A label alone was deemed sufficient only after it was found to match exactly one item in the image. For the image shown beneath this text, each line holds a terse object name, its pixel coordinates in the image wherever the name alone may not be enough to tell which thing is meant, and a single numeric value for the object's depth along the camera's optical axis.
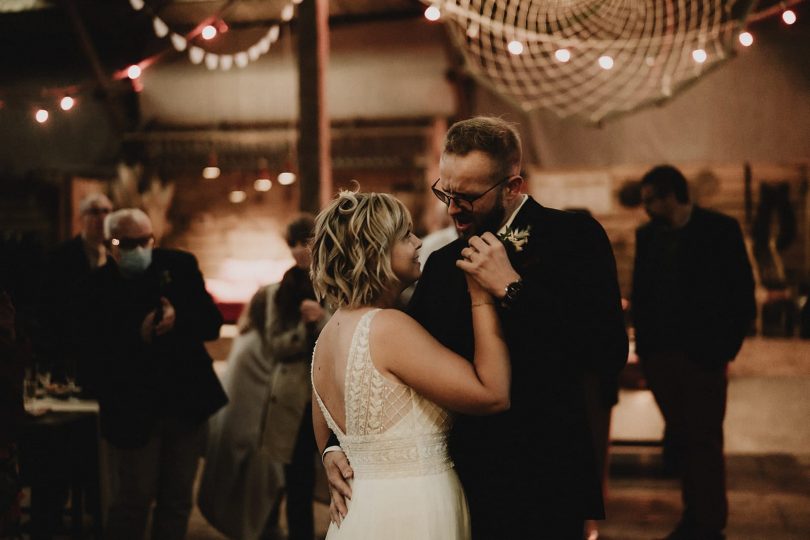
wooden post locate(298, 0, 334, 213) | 5.41
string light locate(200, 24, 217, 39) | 5.02
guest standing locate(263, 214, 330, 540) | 4.61
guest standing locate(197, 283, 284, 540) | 4.95
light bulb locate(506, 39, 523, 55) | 4.94
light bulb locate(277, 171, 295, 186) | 9.50
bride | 2.41
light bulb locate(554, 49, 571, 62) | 4.92
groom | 2.43
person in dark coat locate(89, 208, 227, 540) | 4.24
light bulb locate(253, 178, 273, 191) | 9.57
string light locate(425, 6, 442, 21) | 4.61
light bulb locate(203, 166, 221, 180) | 9.46
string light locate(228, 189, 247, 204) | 9.84
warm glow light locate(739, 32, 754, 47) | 5.04
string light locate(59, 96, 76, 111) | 5.15
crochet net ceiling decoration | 4.95
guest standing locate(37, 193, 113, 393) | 4.31
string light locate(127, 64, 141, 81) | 5.13
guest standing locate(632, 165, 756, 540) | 4.67
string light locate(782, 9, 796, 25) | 4.91
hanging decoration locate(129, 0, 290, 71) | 4.99
